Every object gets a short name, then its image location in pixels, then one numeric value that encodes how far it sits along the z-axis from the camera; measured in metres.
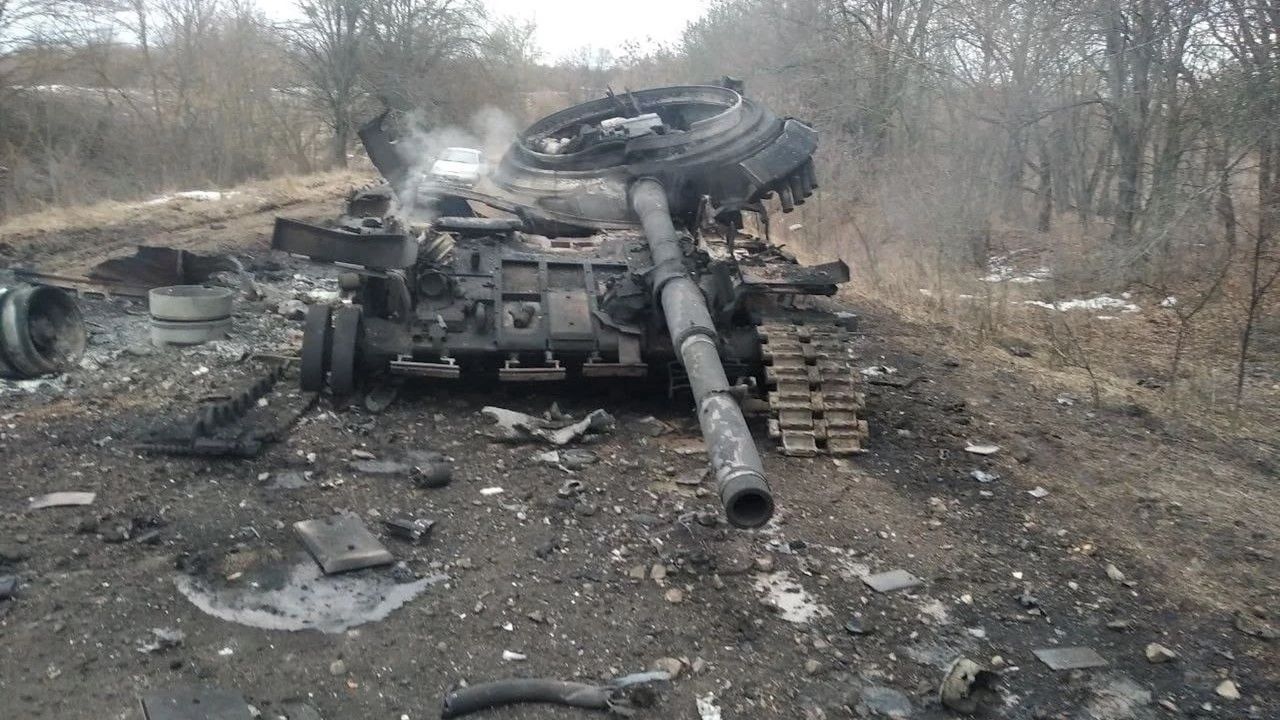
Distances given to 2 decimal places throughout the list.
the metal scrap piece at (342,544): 4.87
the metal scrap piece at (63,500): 5.40
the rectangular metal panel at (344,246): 6.42
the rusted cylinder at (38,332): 7.48
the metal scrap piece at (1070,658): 4.21
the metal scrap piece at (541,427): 6.81
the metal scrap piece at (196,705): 3.61
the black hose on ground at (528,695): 3.77
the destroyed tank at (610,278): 6.83
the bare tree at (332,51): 26.92
